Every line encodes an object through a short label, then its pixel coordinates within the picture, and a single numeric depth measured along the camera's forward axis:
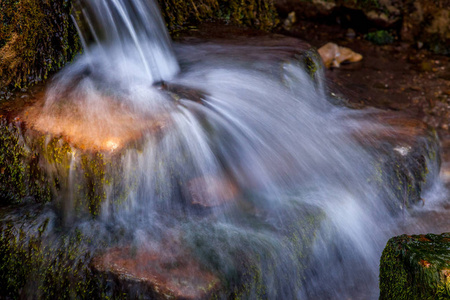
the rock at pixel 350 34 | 6.17
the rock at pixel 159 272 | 2.64
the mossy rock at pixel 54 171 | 3.10
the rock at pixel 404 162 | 3.74
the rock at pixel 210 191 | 3.27
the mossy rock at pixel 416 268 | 2.34
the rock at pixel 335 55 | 5.61
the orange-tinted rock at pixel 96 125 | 3.12
